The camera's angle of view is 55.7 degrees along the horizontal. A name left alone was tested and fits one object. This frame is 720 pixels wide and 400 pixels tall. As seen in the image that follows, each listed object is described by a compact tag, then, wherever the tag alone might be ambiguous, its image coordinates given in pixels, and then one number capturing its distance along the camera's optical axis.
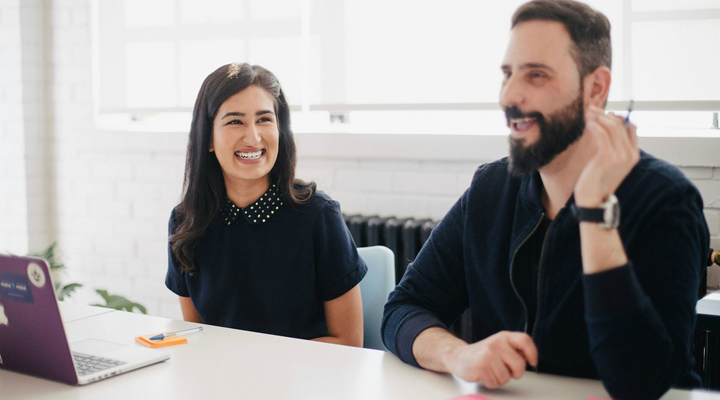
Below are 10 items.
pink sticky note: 1.07
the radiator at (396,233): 2.46
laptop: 1.15
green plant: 2.81
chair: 1.81
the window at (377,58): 2.13
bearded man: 1.05
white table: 1.12
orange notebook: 1.40
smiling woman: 1.79
